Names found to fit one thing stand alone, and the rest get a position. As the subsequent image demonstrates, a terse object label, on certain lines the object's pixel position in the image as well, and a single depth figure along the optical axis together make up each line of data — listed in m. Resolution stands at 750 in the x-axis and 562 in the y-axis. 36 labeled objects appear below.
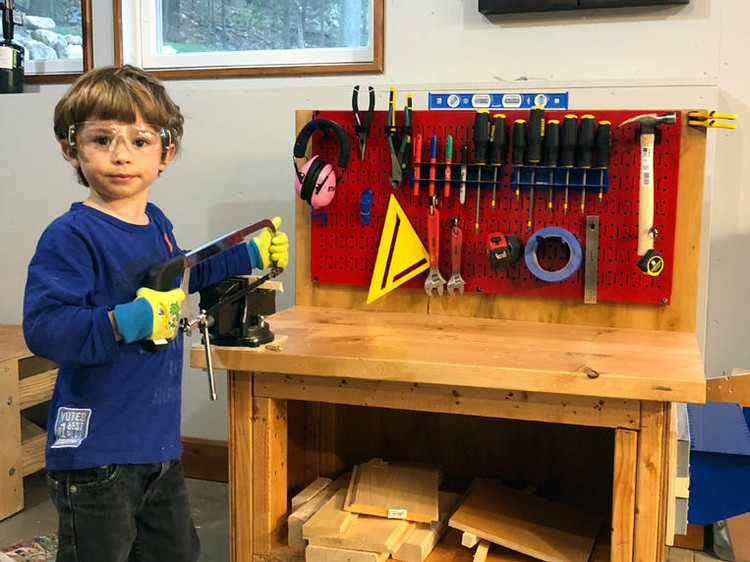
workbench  1.28
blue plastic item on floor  1.76
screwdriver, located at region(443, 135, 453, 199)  1.71
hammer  1.59
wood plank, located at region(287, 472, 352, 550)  1.51
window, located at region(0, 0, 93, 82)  2.64
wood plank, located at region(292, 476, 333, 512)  1.62
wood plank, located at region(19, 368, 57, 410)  2.33
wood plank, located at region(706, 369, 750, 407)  1.98
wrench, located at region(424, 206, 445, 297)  1.74
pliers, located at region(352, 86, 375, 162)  1.74
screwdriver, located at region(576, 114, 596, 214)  1.62
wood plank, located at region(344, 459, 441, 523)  1.60
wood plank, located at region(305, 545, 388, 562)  1.46
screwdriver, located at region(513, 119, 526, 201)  1.66
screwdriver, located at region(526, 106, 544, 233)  1.65
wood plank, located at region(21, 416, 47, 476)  2.32
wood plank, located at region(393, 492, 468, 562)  1.49
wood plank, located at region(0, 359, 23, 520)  2.22
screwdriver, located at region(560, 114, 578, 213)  1.62
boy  1.18
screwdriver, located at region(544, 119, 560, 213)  1.64
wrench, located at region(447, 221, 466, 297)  1.74
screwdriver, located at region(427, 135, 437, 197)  1.73
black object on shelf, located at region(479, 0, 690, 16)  2.03
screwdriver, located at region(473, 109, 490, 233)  1.68
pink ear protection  1.75
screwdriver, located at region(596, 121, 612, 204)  1.62
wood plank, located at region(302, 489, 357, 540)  1.47
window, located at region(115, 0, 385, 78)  2.40
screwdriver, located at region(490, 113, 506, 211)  1.68
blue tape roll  1.66
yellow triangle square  1.77
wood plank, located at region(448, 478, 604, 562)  1.49
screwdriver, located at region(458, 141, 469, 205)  1.72
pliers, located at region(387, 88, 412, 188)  1.74
